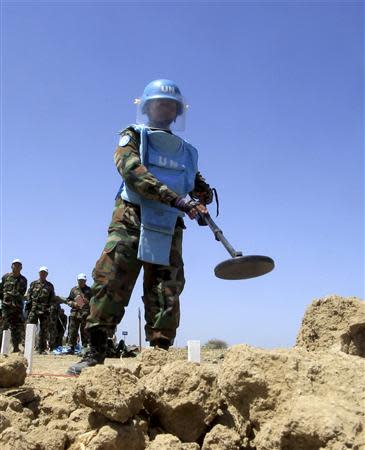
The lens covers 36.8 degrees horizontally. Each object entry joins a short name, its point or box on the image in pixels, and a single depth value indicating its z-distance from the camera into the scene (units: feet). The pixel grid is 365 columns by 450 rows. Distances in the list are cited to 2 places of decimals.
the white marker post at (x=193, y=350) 12.51
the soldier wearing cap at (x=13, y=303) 41.91
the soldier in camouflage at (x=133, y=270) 11.55
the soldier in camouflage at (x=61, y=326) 56.59
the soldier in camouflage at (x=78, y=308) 46.91
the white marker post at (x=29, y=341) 15.07
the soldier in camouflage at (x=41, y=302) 45.75
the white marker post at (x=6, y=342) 18.70
